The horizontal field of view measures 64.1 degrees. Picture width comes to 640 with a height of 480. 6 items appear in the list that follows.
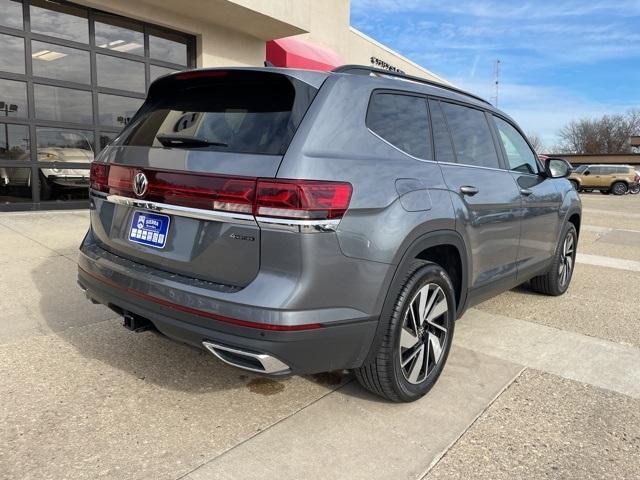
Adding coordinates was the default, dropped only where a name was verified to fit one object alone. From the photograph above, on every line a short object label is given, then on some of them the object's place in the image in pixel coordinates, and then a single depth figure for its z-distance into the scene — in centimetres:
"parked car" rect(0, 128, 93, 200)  927
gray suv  224
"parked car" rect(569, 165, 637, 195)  2948
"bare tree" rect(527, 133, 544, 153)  8132
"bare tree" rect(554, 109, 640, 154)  7112
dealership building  915
